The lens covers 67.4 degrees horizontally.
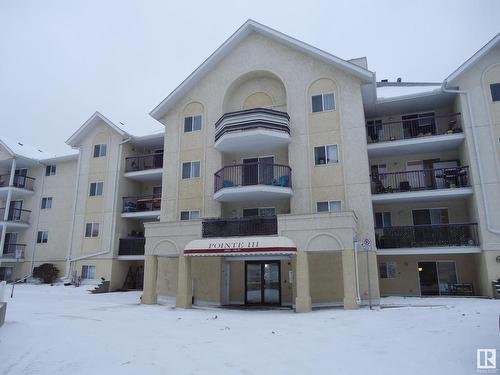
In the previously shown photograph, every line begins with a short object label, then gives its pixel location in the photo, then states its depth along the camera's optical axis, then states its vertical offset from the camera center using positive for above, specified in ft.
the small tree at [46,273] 99.30 -0.44
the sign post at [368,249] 55.72 +2.90
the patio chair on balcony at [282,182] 69.72 +16.00
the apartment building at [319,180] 64.03 +17.01
